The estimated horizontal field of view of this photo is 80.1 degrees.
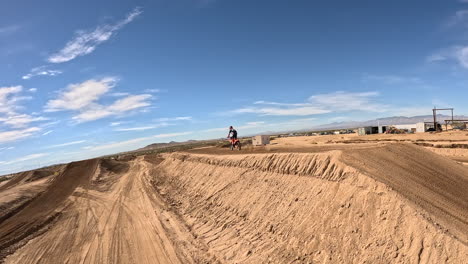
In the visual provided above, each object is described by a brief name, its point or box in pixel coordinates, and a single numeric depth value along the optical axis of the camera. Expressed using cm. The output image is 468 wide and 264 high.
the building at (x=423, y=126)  5530
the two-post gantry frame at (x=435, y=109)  5202
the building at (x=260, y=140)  4097
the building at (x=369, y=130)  6156
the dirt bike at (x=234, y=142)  2742
